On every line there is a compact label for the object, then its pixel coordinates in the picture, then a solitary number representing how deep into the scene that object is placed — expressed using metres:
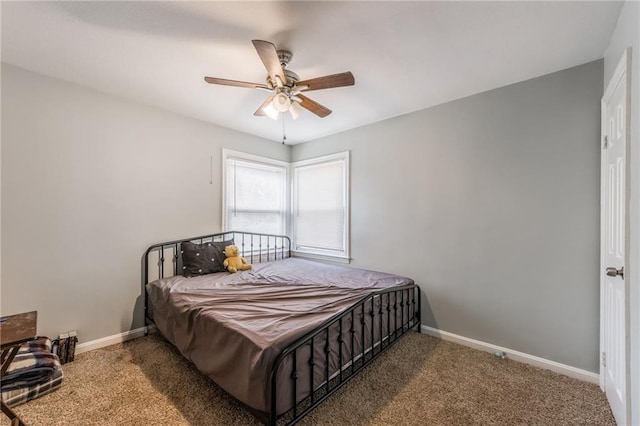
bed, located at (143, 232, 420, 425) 1.41
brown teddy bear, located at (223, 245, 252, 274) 3.04
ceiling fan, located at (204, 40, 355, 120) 1.73
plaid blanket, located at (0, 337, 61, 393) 1.76
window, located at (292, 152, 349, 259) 3.69
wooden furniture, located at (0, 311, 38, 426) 1.34
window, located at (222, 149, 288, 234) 3.58
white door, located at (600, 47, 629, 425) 1.50
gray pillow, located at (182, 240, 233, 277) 2.89
